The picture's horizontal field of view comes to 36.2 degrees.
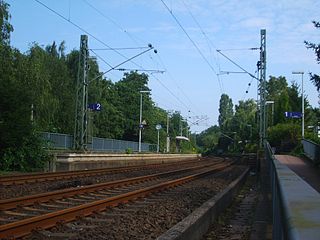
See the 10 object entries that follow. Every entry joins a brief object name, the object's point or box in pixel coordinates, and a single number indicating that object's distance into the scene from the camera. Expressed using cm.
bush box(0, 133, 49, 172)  2534
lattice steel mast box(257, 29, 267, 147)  4119
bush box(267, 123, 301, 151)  4672
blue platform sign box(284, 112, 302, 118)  4471
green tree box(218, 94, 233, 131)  18418
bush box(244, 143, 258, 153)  7960
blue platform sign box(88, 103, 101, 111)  3725
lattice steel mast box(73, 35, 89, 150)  3481
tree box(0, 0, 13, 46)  3403
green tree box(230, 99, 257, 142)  10867
